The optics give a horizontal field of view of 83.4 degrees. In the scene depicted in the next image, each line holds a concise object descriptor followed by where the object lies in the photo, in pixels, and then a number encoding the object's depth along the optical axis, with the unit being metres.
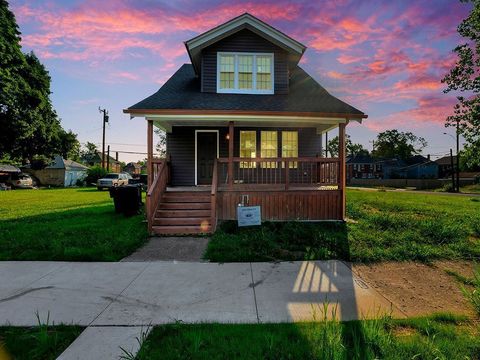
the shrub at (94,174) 36.78
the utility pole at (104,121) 38.20
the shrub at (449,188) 33.90
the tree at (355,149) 99.09
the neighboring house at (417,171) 66.44
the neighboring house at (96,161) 68.25
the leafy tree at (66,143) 30.47
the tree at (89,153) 71.94
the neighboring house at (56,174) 40.78
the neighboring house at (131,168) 94.07
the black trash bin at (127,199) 10.66
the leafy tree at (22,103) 20.27
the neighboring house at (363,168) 75.00
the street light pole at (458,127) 19.05
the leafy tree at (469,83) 18.05
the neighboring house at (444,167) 65.88
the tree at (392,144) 89.81
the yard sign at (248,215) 8.38
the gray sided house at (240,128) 9.08
